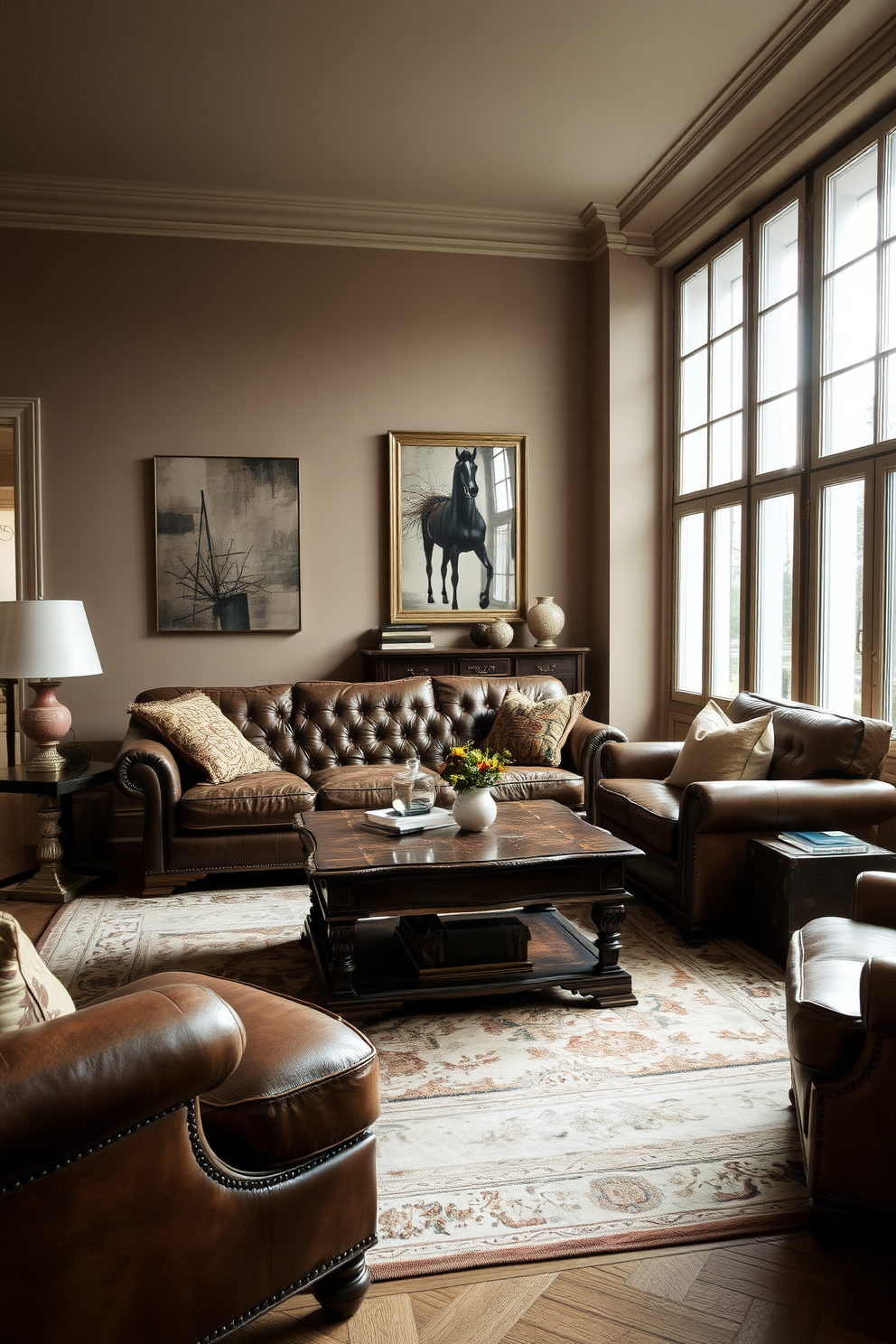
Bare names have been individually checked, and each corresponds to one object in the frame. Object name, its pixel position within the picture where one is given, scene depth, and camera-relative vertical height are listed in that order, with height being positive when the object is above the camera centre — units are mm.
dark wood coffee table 2918 -848
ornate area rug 1966 -1231
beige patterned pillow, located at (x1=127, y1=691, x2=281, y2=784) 4633 -547
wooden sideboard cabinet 5660 -245
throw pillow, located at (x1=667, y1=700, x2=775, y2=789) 3951 -551
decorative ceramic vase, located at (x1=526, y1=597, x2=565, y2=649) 5844 +7
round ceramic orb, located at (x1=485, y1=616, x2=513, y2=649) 5785 -76
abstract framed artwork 5598 +479
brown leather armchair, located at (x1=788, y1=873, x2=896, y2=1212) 1800 -904
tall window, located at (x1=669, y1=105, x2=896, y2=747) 4016 +836
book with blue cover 3375 -798
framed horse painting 5863 +592
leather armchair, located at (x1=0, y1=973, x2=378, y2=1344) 1227 -800
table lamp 4395 -132
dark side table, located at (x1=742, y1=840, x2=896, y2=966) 3334 -930
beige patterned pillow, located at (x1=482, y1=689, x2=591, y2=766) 4996 -560
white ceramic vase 3320 -652
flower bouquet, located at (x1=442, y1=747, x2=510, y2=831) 3287 -550
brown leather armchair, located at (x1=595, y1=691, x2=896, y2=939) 3611 -727
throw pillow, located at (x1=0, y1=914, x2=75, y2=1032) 1396 -546
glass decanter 3447 -617
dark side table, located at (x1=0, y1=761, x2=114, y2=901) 4406 -937
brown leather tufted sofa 4422 -721
